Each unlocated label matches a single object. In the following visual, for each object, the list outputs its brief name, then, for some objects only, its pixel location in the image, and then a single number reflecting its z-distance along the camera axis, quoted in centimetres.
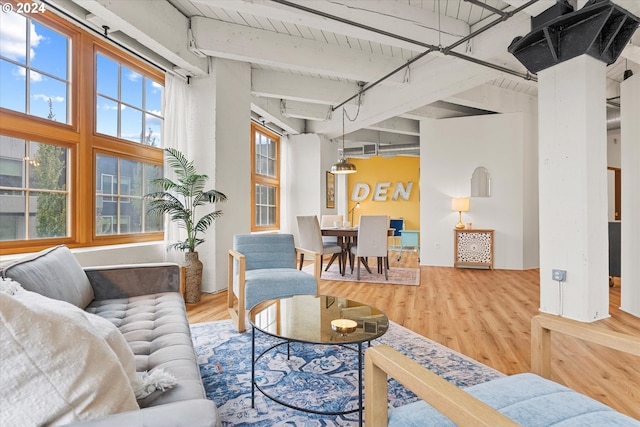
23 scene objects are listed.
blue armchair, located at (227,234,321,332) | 282
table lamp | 629
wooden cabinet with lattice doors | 619
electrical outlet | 325
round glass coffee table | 163
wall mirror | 632
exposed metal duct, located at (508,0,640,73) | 248
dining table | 540
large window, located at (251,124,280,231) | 638
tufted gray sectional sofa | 80
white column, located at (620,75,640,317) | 347
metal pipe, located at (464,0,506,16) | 279
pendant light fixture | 597
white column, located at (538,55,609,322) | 312
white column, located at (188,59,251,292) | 429
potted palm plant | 381
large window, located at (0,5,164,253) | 273
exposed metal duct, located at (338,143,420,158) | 855
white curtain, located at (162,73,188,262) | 408
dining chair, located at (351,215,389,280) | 518
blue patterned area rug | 173
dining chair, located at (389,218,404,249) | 821
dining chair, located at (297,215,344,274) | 518
